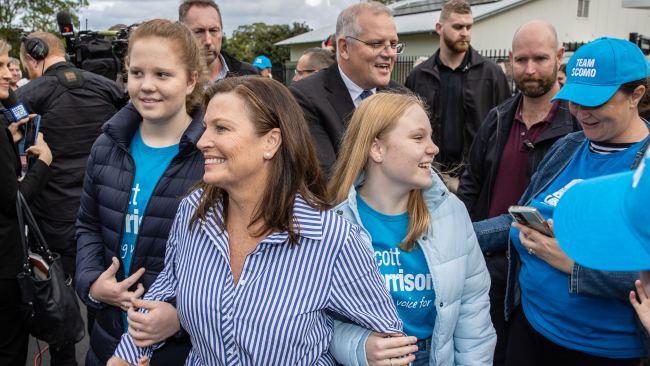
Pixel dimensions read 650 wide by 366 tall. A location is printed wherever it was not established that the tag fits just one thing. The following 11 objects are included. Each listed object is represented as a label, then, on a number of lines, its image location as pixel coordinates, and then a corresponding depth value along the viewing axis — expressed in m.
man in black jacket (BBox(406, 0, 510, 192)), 4.82
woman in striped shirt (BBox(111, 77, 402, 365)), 1.77
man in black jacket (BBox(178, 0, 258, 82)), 3.96
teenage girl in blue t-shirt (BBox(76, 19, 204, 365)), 2.24
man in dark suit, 3.20
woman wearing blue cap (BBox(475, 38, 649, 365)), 2.28
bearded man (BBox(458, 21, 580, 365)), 3.21
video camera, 5.93
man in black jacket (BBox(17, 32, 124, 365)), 4.33
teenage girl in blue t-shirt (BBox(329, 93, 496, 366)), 2.14
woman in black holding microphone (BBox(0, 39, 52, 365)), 2.78
